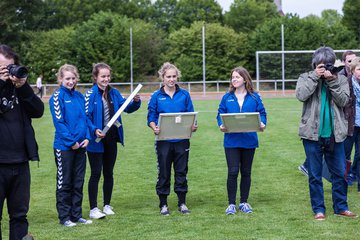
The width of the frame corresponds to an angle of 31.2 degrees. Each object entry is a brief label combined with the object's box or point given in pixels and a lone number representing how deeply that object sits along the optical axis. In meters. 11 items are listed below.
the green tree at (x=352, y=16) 58.69
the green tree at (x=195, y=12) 67.44
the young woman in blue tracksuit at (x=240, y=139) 7.93
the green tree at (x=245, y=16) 65.19
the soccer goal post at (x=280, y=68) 35.78
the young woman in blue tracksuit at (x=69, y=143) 7.30
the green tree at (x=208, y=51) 48.19
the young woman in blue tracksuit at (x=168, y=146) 7.97
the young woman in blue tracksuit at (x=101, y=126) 7.80
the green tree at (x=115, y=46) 48.72
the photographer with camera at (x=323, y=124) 7.28
